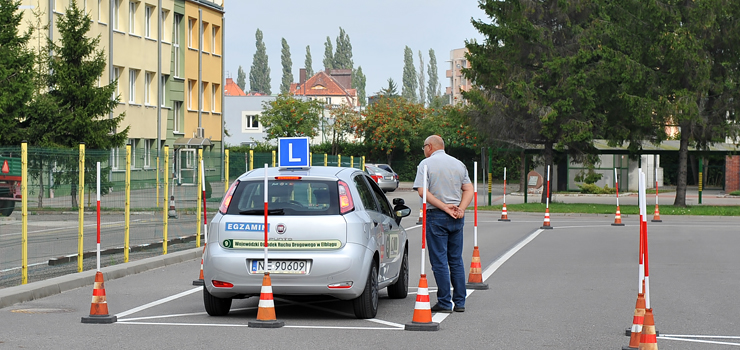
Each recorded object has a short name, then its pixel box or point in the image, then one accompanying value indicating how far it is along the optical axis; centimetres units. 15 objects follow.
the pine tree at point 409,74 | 16712
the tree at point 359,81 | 15962
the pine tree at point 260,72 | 15238
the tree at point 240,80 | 16588
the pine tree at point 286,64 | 15538
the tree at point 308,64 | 15712
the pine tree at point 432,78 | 17438
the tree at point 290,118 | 7125
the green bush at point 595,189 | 5128
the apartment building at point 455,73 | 17310
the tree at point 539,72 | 3906
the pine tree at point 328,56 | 16075
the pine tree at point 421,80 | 17100
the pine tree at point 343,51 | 16075
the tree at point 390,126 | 6594
